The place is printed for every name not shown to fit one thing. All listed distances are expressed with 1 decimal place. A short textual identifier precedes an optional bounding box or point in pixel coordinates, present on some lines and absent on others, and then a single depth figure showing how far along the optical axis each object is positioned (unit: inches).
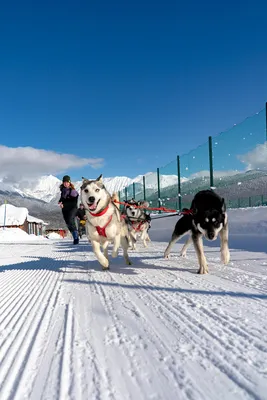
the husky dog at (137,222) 342.7
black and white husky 146.4
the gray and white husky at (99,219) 160.9
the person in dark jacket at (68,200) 341.1
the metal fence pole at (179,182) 518.6
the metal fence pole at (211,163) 430.6
